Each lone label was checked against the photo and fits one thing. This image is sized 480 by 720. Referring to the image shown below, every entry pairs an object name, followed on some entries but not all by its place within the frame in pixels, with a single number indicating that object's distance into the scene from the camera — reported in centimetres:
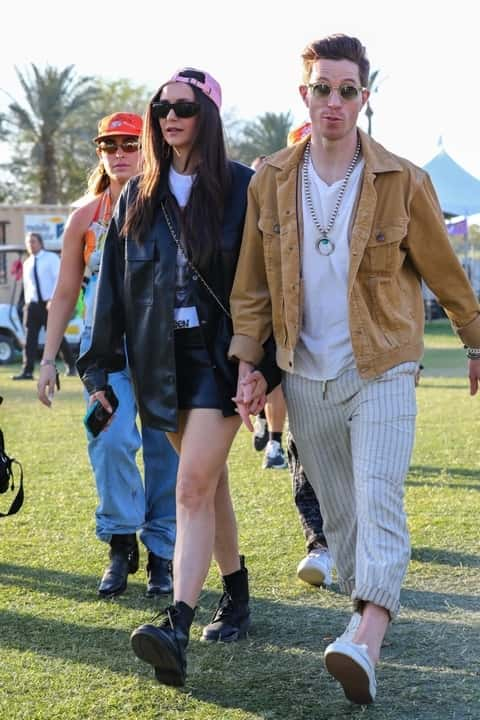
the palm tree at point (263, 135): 4797
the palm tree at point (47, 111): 4362
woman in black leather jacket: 413
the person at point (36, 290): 1773
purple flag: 3522
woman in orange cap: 526
